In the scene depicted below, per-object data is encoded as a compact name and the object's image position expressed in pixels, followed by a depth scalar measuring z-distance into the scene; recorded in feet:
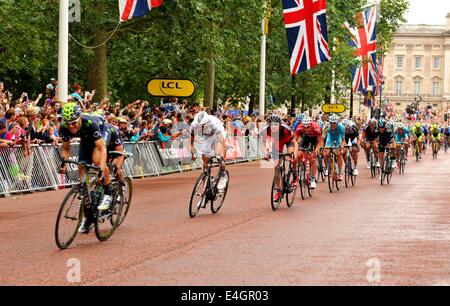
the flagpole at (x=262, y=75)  158.41
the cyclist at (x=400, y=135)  108.78
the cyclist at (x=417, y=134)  158.92
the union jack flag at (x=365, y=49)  178.51
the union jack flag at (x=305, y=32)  123.95
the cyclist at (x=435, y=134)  181.88
